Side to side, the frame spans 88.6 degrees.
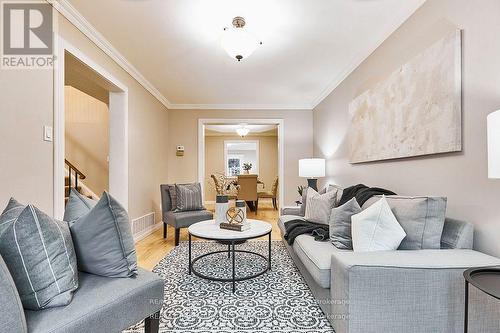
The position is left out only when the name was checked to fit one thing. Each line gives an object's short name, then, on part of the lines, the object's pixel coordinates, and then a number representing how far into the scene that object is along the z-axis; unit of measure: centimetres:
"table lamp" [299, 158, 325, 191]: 420
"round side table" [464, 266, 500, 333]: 100
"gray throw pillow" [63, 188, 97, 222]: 151
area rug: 171
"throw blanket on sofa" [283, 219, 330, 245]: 228
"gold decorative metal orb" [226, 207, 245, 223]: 260
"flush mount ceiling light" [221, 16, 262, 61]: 228
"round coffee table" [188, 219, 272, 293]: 221
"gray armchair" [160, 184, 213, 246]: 354
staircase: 435
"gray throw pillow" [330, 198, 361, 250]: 198
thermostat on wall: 535
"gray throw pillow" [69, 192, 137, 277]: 135
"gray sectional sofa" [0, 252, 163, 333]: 89
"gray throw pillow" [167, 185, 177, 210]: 394
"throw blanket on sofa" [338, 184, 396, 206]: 242
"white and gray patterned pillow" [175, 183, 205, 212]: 387
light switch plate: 204
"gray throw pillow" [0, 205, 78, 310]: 103
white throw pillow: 166
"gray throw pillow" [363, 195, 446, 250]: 164
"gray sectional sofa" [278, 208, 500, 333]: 133
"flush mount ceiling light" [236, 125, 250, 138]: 696
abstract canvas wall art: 176
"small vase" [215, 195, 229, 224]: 269
